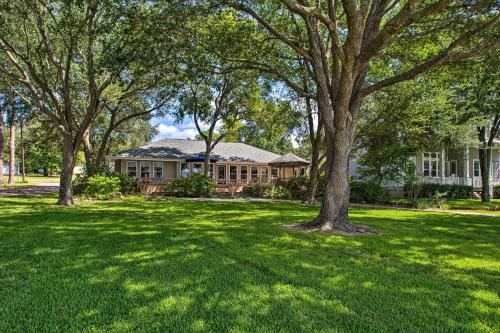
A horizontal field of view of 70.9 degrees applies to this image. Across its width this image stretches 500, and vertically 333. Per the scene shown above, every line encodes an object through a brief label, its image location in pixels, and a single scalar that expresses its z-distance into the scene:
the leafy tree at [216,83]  12.04
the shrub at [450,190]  24.33
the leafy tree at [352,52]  7.88
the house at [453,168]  25.92
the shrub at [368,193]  20.88
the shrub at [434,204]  18.34
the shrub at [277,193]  24.33
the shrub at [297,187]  24.05
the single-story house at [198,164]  27.50
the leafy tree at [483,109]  20.44
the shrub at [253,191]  25.49
